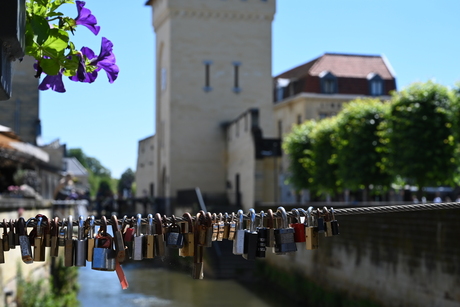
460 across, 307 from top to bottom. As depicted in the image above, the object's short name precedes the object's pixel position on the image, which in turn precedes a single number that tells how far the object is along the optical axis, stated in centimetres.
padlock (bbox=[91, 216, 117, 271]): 265
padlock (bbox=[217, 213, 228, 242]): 291
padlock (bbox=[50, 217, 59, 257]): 271
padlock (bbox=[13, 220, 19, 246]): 272
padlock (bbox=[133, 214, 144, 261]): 272
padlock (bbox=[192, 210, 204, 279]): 283
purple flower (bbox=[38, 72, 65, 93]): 264
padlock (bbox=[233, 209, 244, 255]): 288
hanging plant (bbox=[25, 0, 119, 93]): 247
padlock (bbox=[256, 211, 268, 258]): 291
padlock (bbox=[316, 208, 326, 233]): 306
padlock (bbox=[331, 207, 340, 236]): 307
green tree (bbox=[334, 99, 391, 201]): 2936
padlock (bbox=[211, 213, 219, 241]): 287
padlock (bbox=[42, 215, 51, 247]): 273
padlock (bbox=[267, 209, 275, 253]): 294
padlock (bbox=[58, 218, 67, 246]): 273
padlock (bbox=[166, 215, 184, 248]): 276
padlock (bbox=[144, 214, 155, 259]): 275
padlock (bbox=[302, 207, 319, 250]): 298
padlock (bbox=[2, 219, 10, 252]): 268
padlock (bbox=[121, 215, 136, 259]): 274
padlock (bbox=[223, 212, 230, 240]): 296
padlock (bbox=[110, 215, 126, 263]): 267
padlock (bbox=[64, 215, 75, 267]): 270
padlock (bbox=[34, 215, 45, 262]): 271
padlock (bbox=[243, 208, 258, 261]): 287
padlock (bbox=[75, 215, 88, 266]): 271
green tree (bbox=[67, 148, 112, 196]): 11331
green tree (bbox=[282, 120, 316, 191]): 3681
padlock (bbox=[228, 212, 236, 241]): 298
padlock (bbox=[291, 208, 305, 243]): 299
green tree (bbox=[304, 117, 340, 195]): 3359
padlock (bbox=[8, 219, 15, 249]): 270
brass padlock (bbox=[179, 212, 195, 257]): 279
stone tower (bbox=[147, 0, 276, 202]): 4375
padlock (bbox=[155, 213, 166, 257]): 277
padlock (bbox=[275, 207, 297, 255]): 287
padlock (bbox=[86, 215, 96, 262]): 271
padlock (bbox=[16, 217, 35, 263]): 264
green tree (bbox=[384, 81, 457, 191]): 2494
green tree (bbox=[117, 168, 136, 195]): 4347
